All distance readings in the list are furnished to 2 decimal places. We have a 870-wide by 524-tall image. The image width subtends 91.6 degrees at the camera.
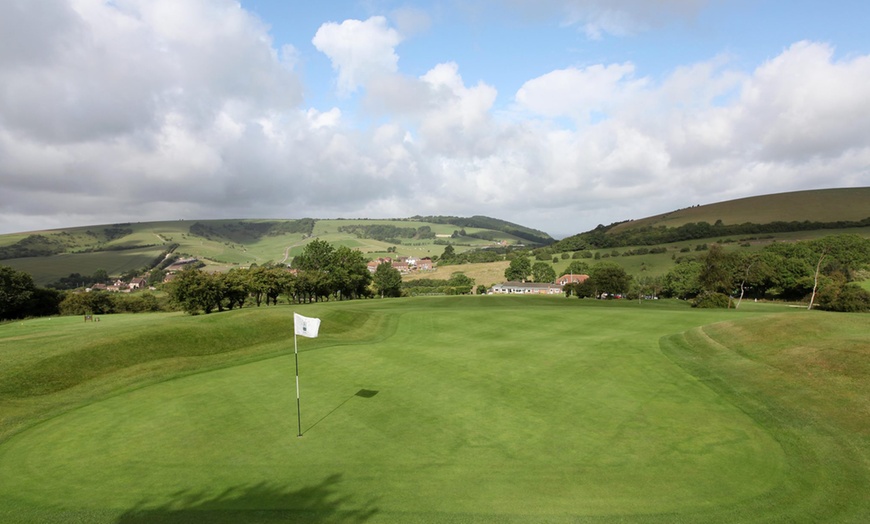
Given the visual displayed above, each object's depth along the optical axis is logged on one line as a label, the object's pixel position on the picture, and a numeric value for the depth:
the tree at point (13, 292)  75.88
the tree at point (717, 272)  70.77
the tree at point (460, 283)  143.31
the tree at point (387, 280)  111.75
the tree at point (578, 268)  154.00
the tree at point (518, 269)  159.25
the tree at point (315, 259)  94.44
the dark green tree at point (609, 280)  98.50
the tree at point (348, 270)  91.00
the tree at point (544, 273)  159.12
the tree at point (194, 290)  62.61
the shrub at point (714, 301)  67.62
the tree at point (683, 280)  97.62
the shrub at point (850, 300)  51.66
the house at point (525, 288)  147.12
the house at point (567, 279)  149.75
